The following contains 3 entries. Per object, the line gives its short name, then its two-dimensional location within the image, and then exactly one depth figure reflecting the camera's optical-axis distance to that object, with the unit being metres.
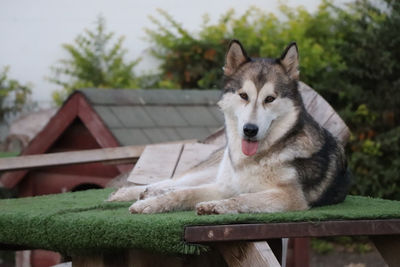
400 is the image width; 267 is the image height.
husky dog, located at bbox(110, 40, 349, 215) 7.67
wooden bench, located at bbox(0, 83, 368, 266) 6.32
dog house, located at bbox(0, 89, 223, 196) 13.43
